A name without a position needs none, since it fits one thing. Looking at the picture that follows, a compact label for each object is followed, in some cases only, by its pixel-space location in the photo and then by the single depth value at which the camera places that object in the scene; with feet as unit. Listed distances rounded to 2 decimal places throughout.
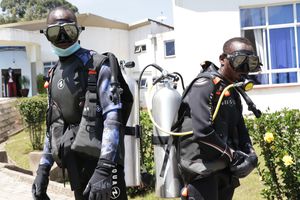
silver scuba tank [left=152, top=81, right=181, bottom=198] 13.19
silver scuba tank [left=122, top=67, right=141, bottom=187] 15.28
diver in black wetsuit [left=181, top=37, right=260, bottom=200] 10.15
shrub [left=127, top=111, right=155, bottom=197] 20.33
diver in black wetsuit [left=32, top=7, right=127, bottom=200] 9.61
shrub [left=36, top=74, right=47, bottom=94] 96.59
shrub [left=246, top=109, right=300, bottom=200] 14.53
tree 215.51
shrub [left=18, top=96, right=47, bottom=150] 39.96
